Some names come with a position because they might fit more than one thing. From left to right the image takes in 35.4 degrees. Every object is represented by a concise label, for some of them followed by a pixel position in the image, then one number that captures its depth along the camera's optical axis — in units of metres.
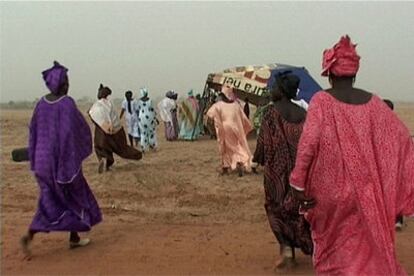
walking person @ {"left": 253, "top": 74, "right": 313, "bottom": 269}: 5.70
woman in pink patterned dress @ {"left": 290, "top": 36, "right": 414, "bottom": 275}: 4.11
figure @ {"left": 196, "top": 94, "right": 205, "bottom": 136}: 23.07
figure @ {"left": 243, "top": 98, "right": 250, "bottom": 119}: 21.88
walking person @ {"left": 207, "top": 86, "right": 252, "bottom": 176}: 11.75
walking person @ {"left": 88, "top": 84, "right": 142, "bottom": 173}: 12.07
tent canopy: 21.16
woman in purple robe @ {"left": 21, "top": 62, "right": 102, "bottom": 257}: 6.40
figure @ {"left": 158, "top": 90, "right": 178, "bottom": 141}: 22.11
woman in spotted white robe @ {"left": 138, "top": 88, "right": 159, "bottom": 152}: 17.59
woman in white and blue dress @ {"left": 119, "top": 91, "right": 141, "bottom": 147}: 18.56
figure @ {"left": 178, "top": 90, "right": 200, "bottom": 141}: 22.89
